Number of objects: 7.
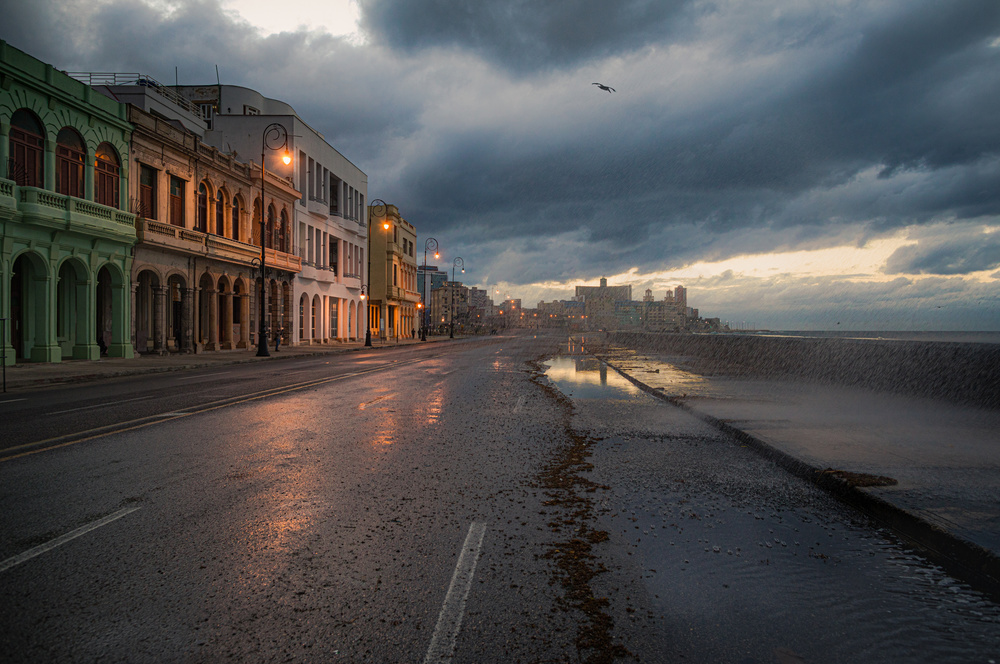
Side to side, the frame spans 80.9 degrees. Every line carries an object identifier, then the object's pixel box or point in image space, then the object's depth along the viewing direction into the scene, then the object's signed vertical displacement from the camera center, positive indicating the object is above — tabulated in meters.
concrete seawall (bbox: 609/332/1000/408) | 10.34 -0.93
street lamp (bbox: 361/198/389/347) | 43.54 -0.83
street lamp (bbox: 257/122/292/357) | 28.89 -0.57
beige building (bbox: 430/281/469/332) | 185.80 +5.29
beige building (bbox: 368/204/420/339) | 67.50 +5.60
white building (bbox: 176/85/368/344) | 44.03 +10.91
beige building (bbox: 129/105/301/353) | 27.64 +4.28
